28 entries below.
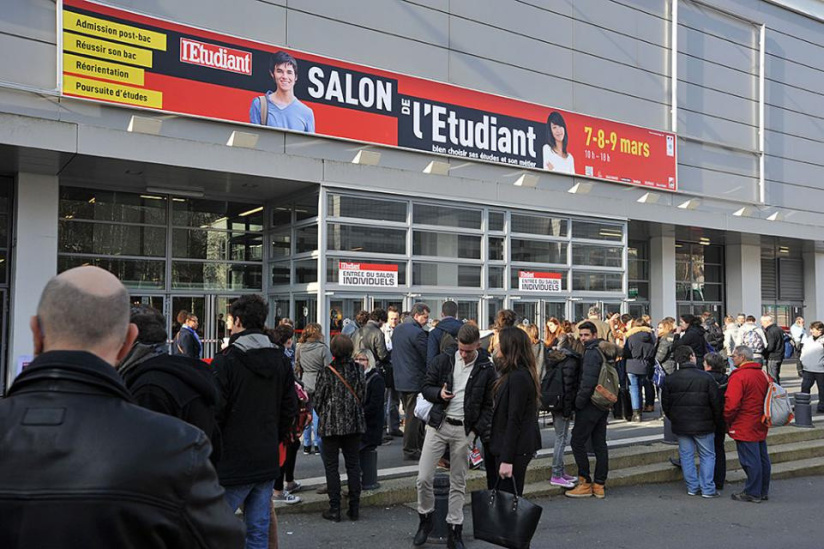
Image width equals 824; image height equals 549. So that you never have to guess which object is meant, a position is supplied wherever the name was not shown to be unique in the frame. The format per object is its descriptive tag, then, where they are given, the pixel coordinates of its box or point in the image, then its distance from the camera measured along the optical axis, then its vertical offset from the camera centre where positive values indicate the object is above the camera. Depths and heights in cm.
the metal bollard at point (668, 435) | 1010 -200
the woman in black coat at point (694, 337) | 1202 -69
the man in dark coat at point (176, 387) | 326 -44
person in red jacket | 815 -148
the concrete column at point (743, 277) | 2520 +69
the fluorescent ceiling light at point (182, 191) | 1445 +213
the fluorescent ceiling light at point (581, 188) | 1934 +297
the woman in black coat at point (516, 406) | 587 -93
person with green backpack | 787 -126
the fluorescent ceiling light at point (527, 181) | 1816 +298
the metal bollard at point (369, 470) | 755 -187
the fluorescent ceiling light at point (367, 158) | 1557 +303
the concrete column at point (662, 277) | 2316 +62
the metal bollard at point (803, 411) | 1166 -188
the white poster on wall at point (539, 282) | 1738 +34
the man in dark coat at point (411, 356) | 943 -83
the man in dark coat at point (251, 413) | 462 -80
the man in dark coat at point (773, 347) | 1542 -111
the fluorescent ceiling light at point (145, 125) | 1278 +309
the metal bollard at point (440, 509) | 619 -188
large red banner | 1241 +419
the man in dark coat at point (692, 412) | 819 -136
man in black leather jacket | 159 -39
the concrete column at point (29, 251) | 1234 +75
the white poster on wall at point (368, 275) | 1440 +42
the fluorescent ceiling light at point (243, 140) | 1395 +306
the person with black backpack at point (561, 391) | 805 -109
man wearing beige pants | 609 -109
